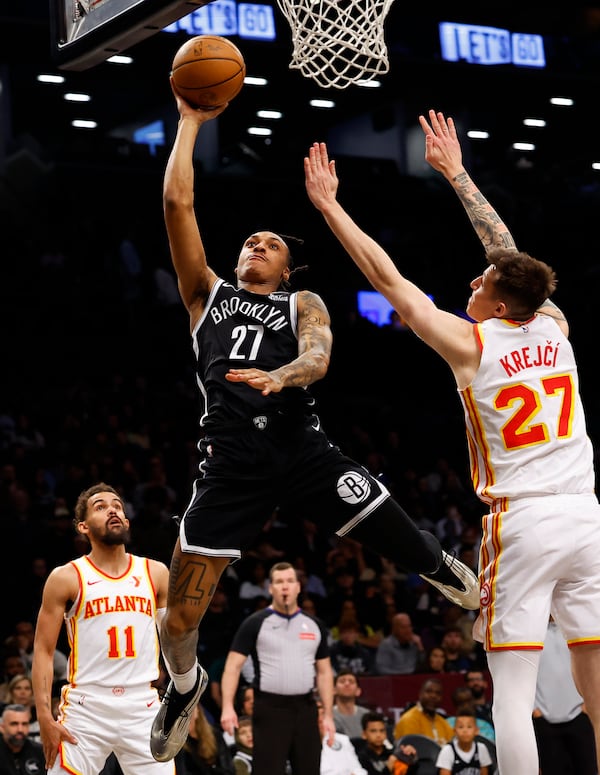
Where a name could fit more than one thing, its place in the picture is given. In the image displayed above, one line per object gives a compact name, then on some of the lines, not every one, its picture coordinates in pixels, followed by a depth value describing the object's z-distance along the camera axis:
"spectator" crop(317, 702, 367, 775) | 10.11
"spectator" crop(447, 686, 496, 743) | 10.84
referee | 9.07
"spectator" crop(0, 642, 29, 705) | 10.30
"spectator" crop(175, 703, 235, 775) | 9.72
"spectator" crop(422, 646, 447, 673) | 12.41
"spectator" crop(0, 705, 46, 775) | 8.98
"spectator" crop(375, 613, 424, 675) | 12.72
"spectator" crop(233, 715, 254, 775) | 9.98
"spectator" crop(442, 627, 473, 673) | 12.63
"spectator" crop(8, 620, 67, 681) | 10.71
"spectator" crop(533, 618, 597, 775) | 9.12
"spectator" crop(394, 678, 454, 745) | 10.95
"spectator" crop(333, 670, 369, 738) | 10.81
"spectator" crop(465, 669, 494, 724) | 11.70
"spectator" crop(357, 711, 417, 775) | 10.18
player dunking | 5.38
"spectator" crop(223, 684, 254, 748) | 10.06
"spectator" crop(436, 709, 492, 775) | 10.08
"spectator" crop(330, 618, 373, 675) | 12.24
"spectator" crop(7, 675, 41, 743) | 9.52
